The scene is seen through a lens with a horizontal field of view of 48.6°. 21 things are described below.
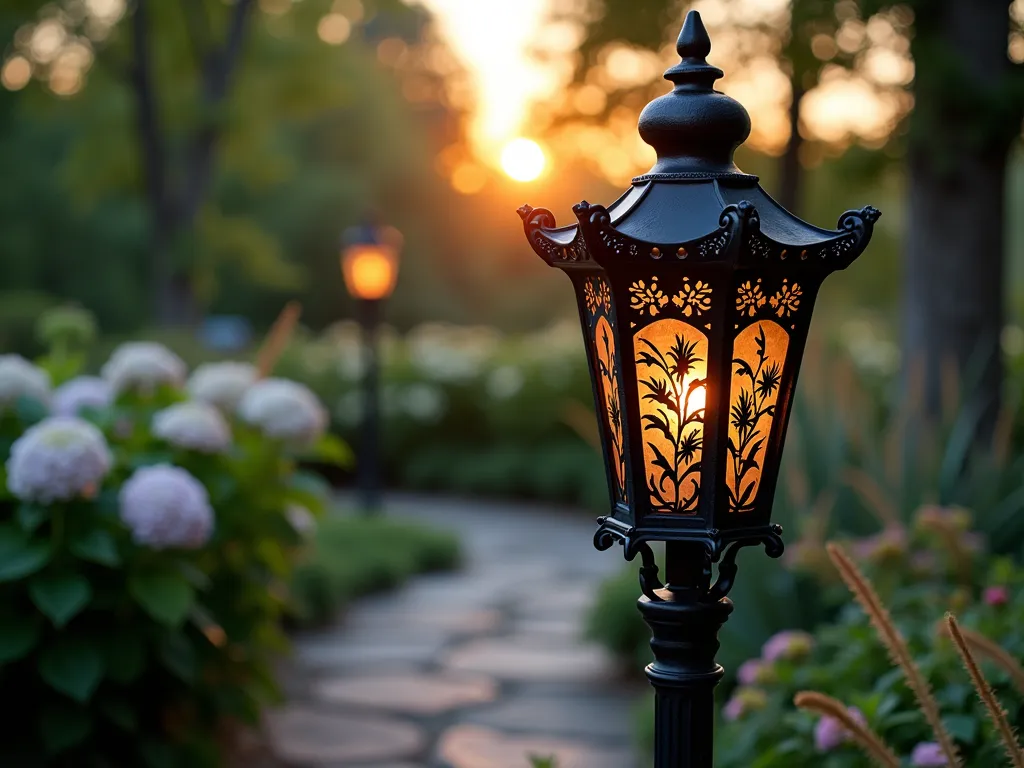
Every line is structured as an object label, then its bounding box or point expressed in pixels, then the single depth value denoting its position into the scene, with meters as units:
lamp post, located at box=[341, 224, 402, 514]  8.31
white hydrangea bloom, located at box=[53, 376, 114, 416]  3.43
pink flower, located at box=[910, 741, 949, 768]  1.98
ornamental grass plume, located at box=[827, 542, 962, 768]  1.40
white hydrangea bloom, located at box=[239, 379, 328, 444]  3.53
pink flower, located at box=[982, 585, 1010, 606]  2.55
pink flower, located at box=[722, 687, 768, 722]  2.49
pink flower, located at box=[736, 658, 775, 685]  2.60
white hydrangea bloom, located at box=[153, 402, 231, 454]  3.19
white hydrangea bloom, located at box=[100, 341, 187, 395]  3.59
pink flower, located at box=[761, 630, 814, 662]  2.65
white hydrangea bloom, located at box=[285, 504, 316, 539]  3.66
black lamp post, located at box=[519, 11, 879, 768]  1.45
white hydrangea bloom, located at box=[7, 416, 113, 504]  2.74
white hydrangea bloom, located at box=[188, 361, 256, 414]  3.69
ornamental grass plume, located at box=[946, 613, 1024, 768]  1.29
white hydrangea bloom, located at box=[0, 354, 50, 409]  3.23
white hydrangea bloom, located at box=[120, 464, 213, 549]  2.84
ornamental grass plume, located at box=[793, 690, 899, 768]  1.36
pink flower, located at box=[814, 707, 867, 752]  2.09
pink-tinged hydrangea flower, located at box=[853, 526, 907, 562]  3.04
